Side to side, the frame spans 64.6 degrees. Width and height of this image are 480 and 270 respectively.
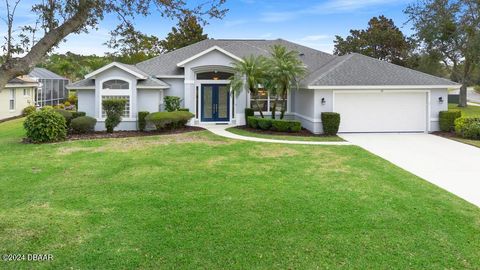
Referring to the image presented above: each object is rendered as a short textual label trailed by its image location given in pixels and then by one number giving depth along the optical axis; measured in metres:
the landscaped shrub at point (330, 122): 18.81
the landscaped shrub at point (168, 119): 19.50
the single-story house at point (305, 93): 19.59
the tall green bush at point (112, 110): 19.34
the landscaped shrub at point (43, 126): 16.25
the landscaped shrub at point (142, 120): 20.34
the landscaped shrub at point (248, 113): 22.84
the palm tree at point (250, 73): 20.77
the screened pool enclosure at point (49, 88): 35.56
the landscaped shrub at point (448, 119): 19.47
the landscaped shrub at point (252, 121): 20.84
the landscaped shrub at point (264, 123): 20.06
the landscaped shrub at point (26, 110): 31.86
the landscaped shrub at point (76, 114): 20.33
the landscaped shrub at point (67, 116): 19.59
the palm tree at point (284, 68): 19.89
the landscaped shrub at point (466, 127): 17.51
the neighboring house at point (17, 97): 28.64
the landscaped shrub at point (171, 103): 21.86
